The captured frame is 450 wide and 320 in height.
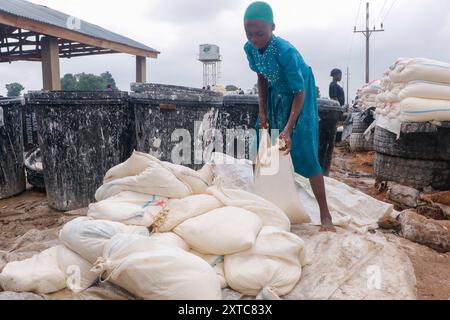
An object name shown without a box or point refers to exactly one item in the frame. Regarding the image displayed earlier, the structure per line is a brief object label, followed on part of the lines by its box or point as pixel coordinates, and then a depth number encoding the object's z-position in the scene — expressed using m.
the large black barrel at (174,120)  3.40
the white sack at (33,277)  1.73
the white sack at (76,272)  1.81
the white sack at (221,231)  1.95
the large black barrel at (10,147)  4.15
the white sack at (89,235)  1.84
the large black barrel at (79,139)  3.35
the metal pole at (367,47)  25.19
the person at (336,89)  8.10
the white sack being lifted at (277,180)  2.61
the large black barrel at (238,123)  3.86
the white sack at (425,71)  4.07
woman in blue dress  2.53
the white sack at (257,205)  2.29
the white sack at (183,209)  2.15
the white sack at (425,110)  3.90
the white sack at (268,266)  1.86
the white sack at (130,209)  2.11
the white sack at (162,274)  1.62
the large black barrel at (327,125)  4.05
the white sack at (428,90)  4.04
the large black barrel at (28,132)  5.18
